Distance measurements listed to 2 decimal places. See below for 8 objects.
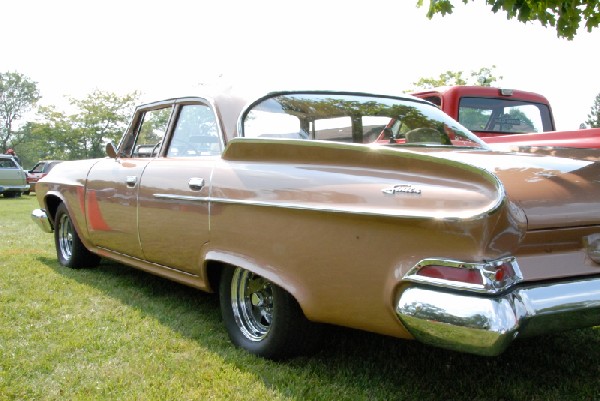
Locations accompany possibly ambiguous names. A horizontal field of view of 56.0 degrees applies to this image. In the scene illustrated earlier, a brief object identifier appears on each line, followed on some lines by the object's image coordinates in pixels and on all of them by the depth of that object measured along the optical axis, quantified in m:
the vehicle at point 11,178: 19.78
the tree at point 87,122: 46.31
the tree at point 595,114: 61.09
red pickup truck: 6.32
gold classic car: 2.00
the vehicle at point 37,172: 24.34
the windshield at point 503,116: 6.39
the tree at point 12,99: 64.62
